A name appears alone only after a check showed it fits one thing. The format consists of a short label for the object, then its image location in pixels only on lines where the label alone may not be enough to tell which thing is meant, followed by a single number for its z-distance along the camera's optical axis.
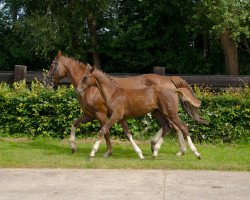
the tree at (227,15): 20.17
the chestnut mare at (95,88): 10.81
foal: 10.24
